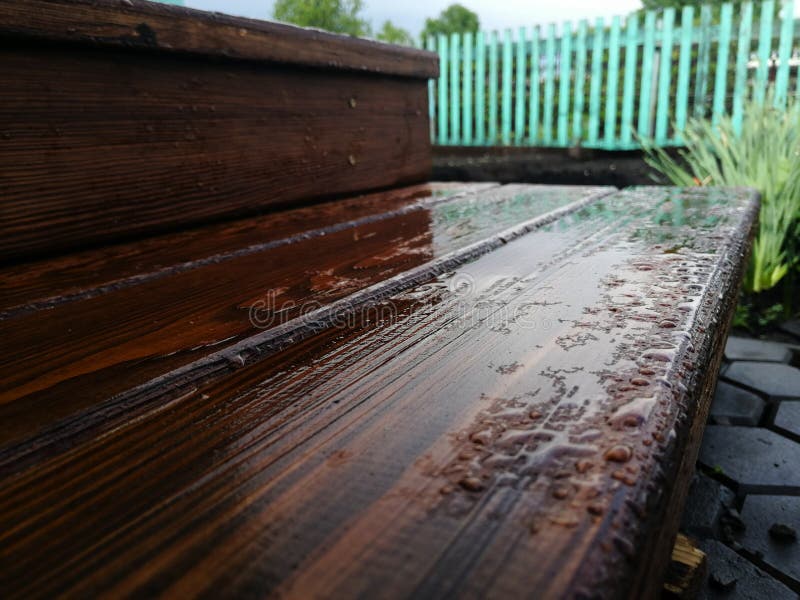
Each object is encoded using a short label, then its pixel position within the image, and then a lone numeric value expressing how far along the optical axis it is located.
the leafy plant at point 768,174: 2.40
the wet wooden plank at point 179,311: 0.44
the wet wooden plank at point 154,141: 0.87
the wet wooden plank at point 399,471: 0.25
